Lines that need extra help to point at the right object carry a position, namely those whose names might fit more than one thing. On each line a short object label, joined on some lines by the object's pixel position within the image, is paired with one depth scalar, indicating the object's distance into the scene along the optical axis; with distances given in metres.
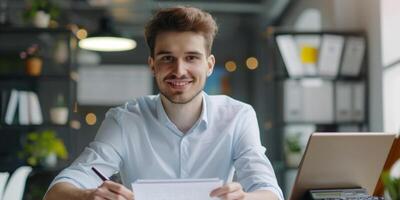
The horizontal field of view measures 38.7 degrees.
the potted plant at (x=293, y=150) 5.03
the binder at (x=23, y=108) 5.26
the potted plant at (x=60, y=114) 5.33
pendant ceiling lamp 5.41
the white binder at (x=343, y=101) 4.88
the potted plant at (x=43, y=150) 5.08
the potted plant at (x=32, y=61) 5.44
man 1.67
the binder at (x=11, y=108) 5.22
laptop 1.47
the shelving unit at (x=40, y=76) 5.32
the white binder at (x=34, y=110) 5.28
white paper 1.32
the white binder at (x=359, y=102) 4.80
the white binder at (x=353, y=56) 4.84
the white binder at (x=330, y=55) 4.85
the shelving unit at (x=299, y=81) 4.84
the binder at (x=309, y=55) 4.92
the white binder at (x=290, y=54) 4.90
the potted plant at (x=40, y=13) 5.38
